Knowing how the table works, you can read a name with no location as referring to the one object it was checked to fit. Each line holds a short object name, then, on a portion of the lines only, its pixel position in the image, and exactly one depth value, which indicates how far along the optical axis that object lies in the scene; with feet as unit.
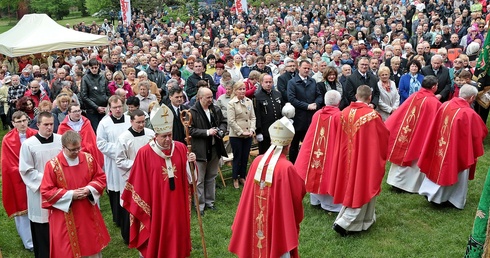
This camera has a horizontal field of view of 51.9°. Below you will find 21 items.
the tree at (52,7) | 168.35
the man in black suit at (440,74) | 34.01
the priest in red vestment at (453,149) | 23.73
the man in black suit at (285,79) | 33.06
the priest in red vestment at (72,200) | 18.01
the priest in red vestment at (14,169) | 21.58
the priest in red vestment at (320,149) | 23.93
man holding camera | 24.86
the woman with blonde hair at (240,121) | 27.27
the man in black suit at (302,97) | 31.09
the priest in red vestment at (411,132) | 25.70
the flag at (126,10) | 83.10
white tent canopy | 49.26
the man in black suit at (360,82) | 32.27
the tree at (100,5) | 142.92
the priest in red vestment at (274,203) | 16.19
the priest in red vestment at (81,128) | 23.24
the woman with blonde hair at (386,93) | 32.65
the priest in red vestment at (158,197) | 19.17
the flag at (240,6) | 82.38
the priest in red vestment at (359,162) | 21.80
